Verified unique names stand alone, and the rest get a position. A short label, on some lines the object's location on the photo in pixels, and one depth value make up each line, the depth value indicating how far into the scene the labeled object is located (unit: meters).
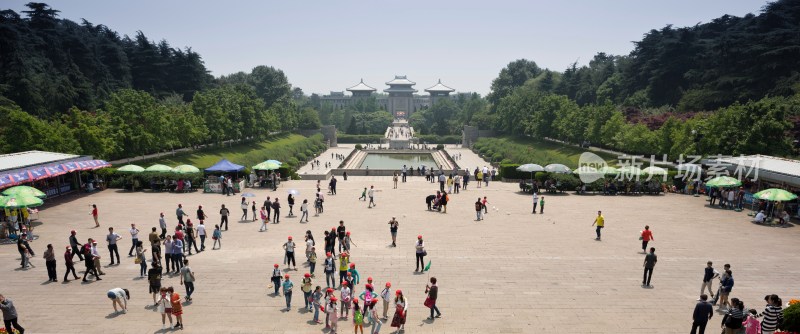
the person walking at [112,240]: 15.06
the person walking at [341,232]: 16.31
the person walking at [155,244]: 14.08
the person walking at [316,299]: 11.23
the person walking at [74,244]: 14.88
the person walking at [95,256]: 13.91
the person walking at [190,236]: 16.34
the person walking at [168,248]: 14.48
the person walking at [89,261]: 13.74
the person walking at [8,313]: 10.27
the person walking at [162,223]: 17.82
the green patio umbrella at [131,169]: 28.12
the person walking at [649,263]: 13.37
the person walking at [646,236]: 16.56
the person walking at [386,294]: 11.45
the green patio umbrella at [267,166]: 28.95
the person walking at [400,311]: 10.64
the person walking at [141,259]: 13.91
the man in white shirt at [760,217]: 21.34
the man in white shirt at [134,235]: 16.02
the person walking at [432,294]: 11.33
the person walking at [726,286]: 12.09
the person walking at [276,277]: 12.69
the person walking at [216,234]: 16.97
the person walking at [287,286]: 11.77
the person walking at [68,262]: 13.73
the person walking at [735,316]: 9.98
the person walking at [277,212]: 20.75
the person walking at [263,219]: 19.52
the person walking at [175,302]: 10.75
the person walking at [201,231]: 16.55
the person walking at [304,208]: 21.22
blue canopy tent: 28.20
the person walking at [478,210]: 21.77
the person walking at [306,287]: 11.82
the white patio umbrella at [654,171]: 28.64
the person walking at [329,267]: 13.25
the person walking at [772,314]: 9.90
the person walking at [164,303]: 10.78
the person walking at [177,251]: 14.50
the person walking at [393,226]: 17.43
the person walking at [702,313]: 10.28
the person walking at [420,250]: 14.58
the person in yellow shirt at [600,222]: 18.27
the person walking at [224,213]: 19.23
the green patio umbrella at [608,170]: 29.11
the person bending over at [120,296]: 11.46
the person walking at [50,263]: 13.68
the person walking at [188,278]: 12.24
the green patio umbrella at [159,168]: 28.00
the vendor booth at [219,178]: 27.95
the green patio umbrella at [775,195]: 20.72
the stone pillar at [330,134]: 88.06
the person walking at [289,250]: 14.62
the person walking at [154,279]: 12.09
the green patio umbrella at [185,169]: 27.57
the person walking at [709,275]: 12.64
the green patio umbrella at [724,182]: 24.04
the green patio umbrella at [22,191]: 18.68
